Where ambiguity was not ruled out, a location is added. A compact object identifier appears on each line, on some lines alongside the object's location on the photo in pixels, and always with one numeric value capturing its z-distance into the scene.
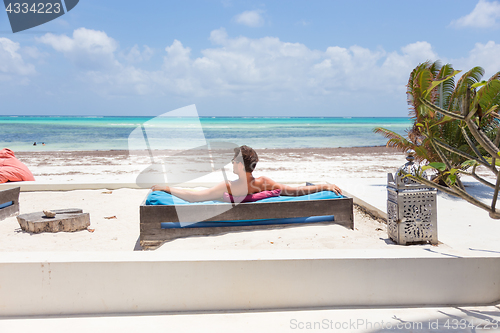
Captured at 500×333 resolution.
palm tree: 7.15
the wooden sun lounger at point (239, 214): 3.83
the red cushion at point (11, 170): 6.98
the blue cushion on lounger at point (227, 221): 3.89
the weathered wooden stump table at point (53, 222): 4.22
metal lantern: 3.46
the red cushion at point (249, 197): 4.09
